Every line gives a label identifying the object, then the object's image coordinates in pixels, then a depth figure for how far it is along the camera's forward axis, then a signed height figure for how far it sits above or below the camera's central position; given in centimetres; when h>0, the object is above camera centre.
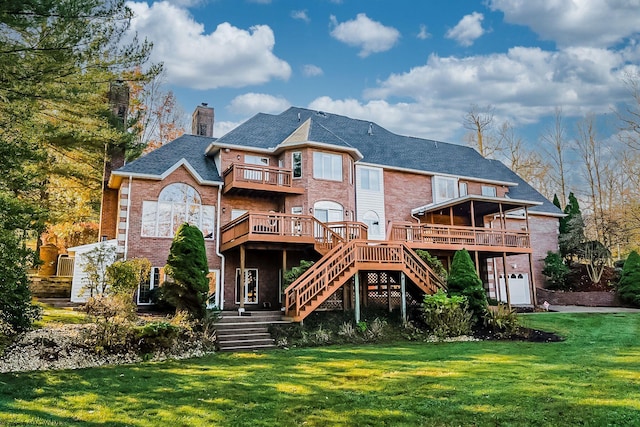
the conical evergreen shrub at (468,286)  1617 +1
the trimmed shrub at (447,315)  1519 -98
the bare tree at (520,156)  4094 +1171
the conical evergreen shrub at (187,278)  1377 +37
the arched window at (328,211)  2120 +362
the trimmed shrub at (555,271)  2764 +82
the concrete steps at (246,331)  1344 -131
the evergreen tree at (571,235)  2895 +314
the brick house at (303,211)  1733 +376
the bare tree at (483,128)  3984 +1396
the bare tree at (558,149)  4056 +1211
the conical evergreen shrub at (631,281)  2333 +13
